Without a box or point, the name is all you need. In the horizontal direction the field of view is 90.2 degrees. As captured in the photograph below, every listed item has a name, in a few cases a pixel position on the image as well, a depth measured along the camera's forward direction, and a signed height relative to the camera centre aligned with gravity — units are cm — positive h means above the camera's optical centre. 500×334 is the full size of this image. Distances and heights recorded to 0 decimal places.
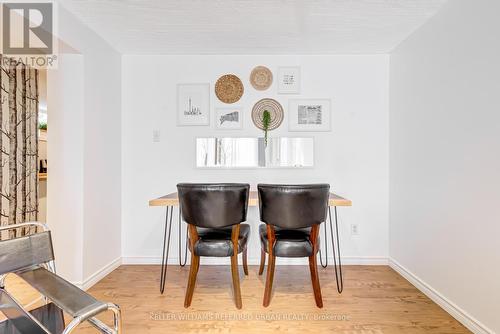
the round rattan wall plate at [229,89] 266 +81
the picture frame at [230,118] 267 +50
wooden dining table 194 -30
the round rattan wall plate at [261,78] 266 +93
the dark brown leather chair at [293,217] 171 -36
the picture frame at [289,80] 266 +91
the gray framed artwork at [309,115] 266 +54
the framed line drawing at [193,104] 267 +65
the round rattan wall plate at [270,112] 266 +57
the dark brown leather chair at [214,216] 173 -37
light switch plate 268 +32
